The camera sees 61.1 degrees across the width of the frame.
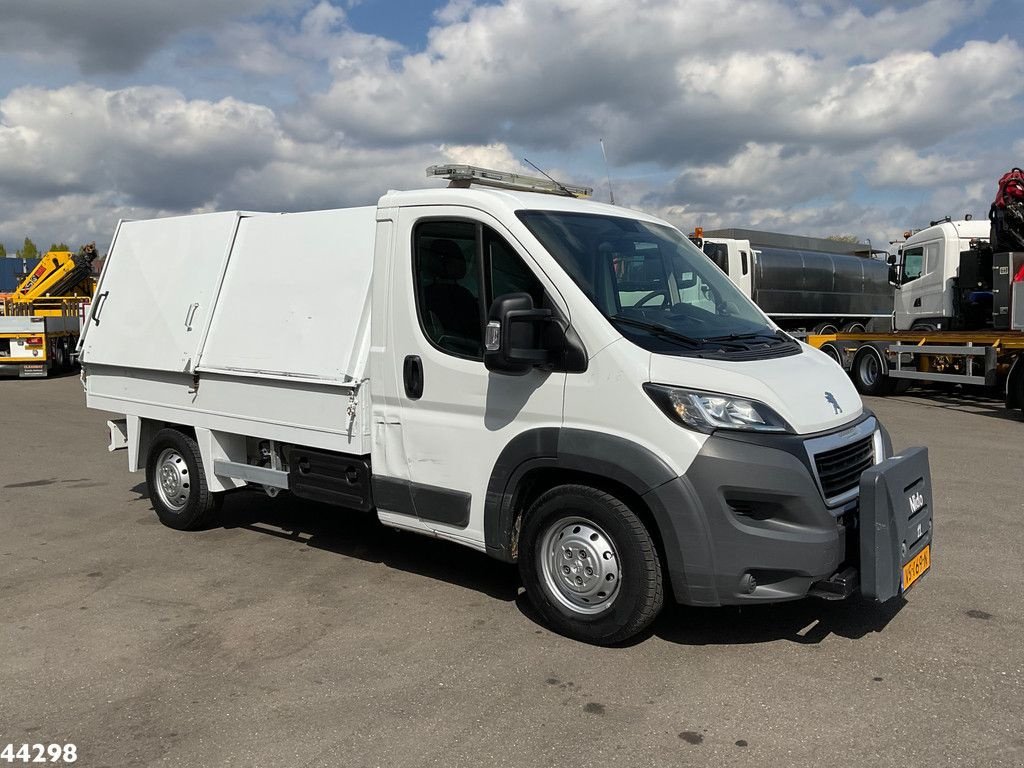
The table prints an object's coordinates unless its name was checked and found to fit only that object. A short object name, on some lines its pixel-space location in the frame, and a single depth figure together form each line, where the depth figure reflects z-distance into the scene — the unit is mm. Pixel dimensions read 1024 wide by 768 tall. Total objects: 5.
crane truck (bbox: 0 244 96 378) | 22344
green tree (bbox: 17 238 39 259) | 72644
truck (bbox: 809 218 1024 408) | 13891
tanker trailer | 23161
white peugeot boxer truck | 3980
